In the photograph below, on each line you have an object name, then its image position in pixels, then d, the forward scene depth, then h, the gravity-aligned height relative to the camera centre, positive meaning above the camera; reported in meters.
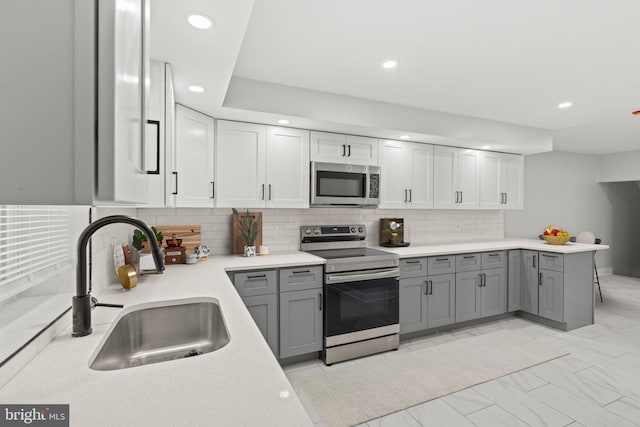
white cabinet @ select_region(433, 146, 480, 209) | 3.87 +0.46
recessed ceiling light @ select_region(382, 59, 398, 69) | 2.34 +1.15
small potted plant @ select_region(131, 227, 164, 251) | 2.12 -0.20
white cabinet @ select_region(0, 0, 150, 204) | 0.31 +0.11
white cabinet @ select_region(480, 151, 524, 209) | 4.21 +0.46
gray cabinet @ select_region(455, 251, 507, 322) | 3.53 -0.88
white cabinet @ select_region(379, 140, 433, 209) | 3.54 +0.45
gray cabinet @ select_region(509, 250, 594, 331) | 3.55 -0.87
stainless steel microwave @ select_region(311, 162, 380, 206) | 3.14 +0.30
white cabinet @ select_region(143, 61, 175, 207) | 1.78 +0.61
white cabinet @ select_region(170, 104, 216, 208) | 2.48 +0.44
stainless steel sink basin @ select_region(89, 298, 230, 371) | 1.35 -0.57
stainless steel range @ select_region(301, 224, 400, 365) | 2.77 -0.85
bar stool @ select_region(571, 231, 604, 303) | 5.01 -0.41
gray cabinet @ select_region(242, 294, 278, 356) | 2.56 -0.85
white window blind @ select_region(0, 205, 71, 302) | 0.88 -0.11
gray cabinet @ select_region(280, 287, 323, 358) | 2.65 -0.96
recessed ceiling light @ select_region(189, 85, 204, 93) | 2.16 +0.88
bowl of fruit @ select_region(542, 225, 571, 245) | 3.87 -0.29
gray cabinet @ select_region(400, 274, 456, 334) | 3.19 -0.96
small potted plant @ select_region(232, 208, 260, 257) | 2.94 -0.20
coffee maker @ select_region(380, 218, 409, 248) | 3.70 -0.25
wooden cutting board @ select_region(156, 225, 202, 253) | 2.76 -0.19
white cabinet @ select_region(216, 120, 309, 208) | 2.83 +0.45
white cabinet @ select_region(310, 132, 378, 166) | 3.18 +0.68
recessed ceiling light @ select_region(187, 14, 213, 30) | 1.43 +0.91
